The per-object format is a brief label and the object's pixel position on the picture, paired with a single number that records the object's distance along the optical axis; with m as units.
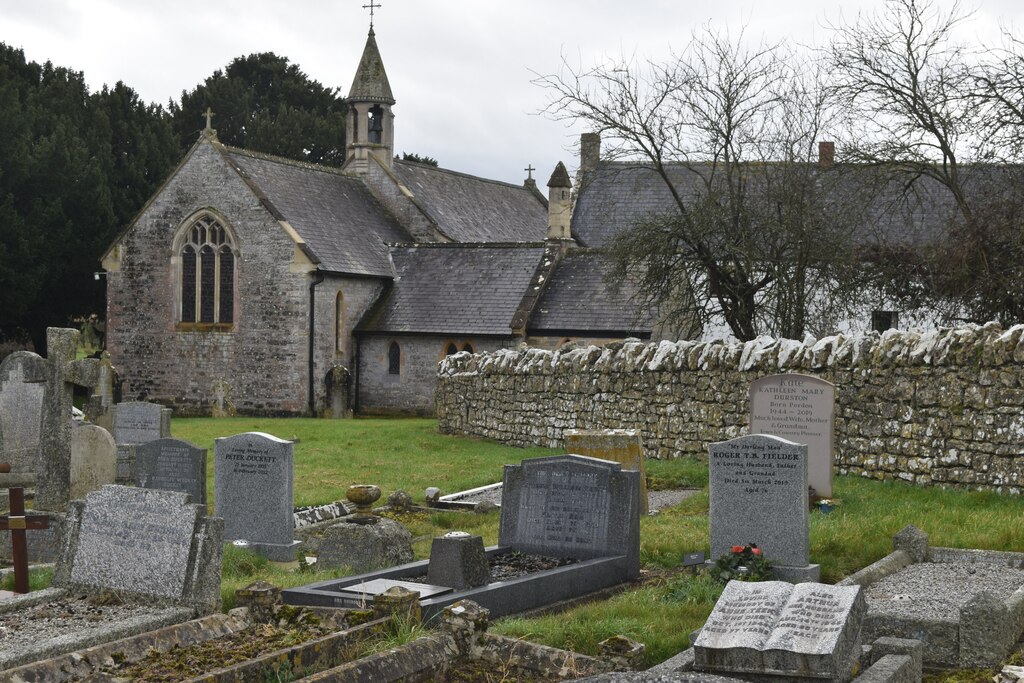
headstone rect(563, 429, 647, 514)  14.55
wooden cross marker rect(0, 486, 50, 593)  9.59
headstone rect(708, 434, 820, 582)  10.39
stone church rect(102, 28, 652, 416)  32.72
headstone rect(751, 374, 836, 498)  14.19
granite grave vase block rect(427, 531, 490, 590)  8.98
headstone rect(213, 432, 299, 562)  11.91
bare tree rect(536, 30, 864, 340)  23.05
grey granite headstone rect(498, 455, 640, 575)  10.50
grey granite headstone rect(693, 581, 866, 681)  6.78
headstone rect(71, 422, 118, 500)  13.55
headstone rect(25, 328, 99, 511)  13.14
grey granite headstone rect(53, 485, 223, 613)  8.32
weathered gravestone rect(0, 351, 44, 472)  17.31
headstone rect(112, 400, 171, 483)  17.41
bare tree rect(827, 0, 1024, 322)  19.62
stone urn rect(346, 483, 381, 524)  13.62
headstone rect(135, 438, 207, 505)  13.01
